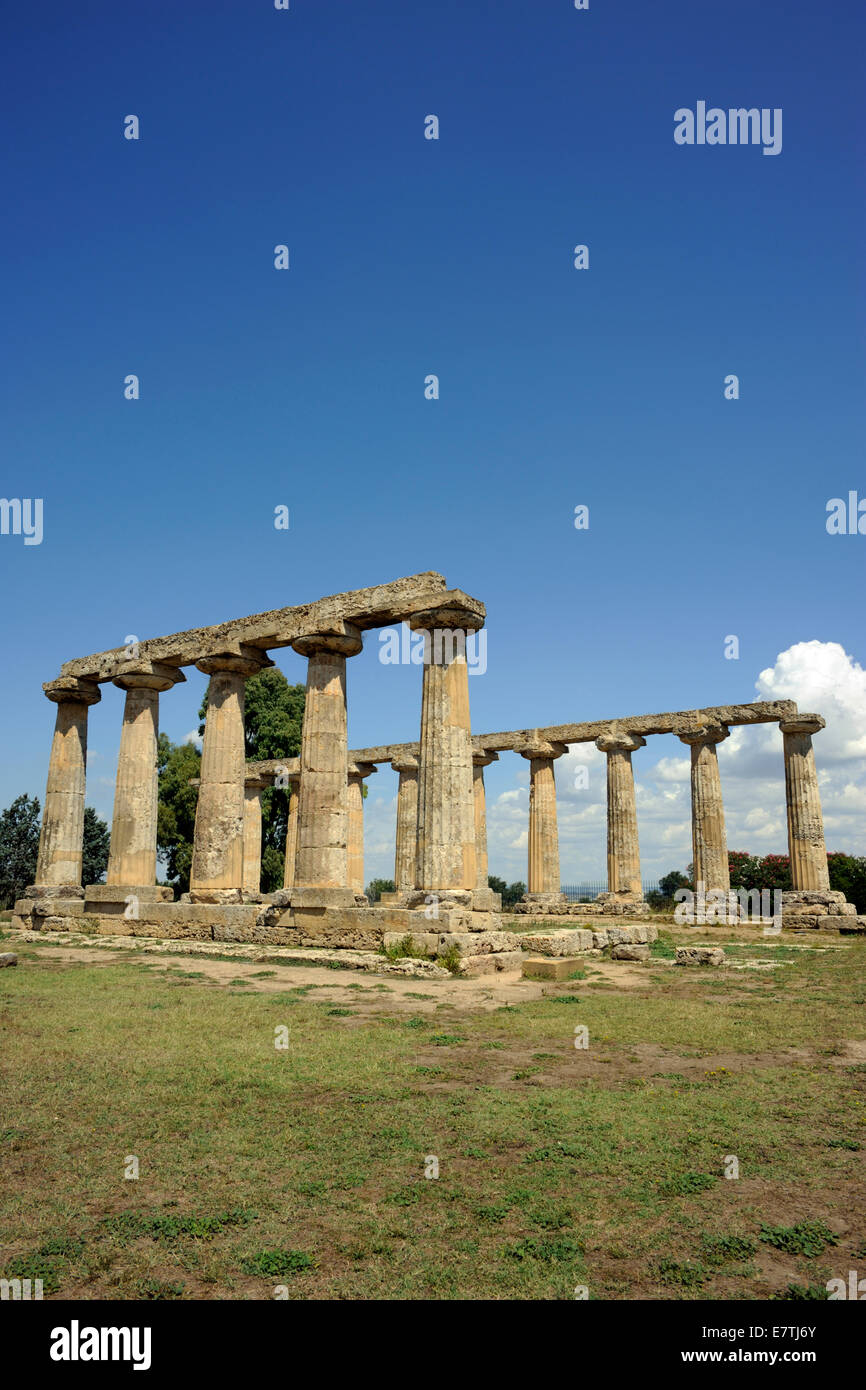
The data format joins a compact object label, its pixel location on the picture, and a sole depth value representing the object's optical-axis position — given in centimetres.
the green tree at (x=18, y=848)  4450
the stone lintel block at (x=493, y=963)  1609
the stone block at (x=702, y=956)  1944
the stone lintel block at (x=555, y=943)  1923
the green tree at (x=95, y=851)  4744
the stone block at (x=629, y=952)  1980
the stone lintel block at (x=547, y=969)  1614
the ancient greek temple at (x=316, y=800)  1820
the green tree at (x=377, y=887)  8819
